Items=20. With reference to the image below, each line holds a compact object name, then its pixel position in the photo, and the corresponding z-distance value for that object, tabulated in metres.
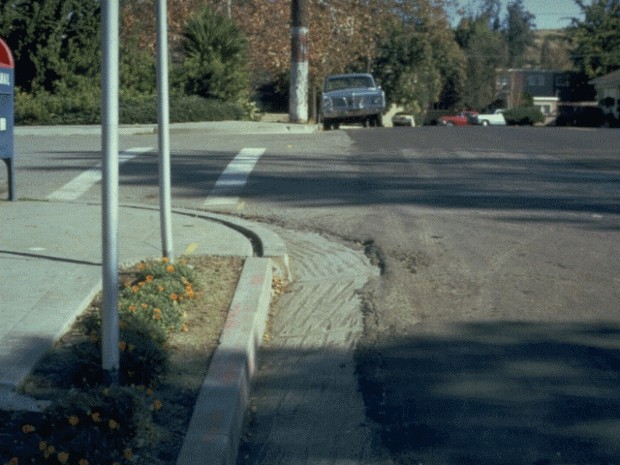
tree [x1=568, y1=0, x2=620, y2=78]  70.12
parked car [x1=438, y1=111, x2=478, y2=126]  69.19
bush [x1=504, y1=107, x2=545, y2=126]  61.25
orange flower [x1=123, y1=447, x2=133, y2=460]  4.49
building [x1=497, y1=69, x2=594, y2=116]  78.38
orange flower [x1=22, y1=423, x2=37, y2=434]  4.61
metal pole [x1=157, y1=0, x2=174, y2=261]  7.66
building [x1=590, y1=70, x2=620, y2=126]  51.44
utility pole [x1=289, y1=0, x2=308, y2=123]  28.55
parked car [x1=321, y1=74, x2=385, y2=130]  31.64
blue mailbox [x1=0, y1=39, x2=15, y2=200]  11.31
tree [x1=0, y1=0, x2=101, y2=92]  28.61
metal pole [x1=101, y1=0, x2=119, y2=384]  4.89
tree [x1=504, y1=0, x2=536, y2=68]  121.19
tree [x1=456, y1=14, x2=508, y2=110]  84.54
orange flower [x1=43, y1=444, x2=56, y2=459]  4.38
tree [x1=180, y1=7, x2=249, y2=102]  31.08
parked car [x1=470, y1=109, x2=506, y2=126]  65.94
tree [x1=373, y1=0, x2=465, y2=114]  46.03
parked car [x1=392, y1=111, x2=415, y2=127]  59.19
